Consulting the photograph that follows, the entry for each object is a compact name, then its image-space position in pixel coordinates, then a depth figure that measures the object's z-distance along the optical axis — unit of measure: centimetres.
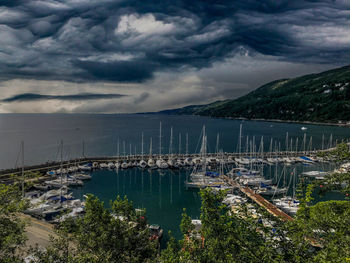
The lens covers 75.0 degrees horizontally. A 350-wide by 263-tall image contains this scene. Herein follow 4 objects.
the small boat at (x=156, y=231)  3351
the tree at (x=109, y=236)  1462
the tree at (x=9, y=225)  1427
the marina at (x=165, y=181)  4284
